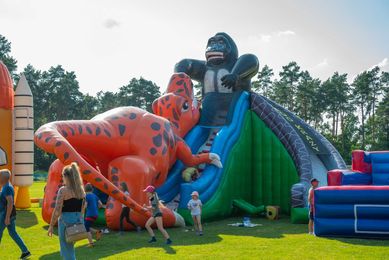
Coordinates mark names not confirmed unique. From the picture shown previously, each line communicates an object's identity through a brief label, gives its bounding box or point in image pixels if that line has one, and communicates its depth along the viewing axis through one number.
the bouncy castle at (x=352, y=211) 7.56
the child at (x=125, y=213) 8.51
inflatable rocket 12.38
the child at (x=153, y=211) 7.50
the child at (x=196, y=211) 8.37
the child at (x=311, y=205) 8.29
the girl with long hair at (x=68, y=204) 4.50
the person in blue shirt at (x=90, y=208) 7.54
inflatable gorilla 12.70
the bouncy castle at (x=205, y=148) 8.91
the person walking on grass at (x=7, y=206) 5.83
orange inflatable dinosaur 8.09
